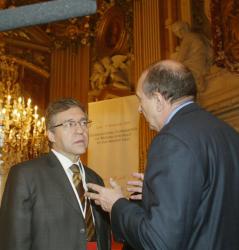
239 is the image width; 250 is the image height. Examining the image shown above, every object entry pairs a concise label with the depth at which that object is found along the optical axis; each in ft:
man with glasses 7.77
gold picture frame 31.96
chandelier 27.71
